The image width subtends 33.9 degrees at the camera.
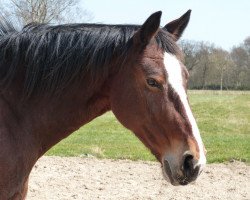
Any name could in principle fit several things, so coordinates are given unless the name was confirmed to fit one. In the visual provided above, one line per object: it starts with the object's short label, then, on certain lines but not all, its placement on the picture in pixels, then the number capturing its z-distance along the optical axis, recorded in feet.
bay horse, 9.27
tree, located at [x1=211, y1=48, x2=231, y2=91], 170.50
